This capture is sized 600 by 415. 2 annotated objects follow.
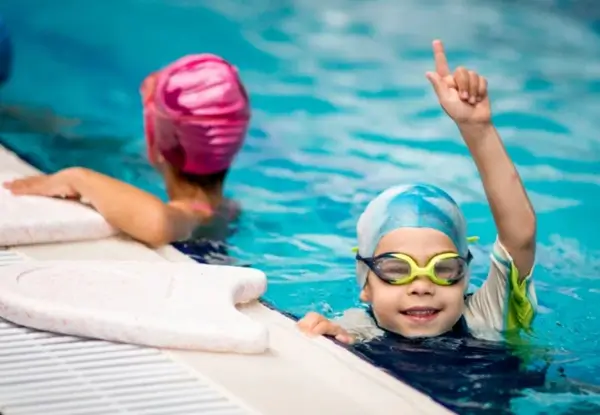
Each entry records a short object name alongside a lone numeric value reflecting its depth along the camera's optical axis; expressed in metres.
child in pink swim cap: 7.42
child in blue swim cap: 5.79
